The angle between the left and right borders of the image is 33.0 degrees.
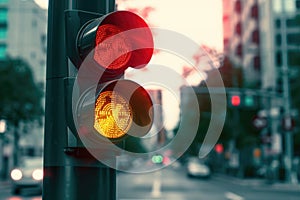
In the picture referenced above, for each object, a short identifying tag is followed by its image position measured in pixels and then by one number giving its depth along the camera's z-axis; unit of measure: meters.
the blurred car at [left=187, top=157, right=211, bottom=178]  41.41
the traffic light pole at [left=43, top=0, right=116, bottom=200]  2.12
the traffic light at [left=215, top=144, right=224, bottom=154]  51.57
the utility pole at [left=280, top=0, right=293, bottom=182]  33.06
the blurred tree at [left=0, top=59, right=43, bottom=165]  18.57
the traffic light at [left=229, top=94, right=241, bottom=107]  23.61
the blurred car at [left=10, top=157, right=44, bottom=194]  18.95
